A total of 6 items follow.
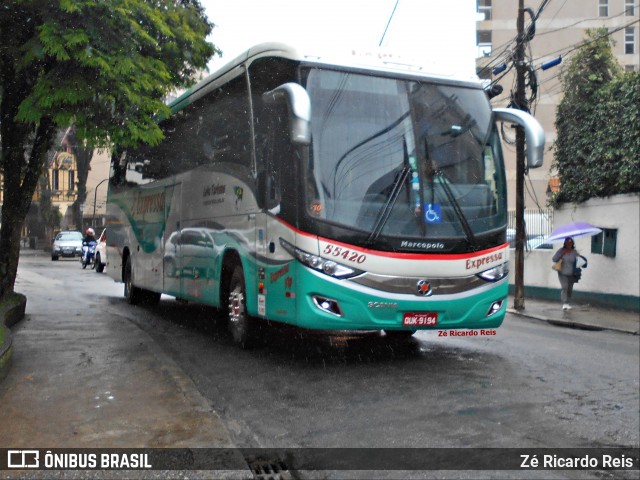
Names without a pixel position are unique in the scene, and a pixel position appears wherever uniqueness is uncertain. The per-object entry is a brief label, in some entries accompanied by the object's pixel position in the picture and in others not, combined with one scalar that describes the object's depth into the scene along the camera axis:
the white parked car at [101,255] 27.77
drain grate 4.74
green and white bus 7.65
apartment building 27.19
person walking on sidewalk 17.11
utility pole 17.20
